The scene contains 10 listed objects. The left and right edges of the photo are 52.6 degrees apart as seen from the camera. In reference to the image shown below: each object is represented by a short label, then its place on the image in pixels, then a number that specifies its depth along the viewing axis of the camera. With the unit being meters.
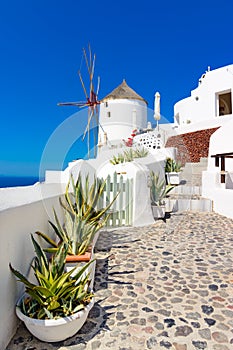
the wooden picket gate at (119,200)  6.04
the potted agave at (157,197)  7.00
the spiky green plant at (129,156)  10.39
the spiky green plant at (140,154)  11.76
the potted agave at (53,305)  2.06
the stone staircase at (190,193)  8.34
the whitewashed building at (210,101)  16.19
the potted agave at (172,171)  11.38
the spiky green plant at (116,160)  9.16
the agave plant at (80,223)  3.08
